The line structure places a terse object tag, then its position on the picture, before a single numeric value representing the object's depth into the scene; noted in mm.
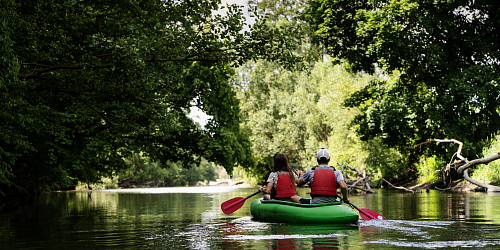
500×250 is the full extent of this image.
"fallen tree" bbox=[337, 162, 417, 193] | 23328
